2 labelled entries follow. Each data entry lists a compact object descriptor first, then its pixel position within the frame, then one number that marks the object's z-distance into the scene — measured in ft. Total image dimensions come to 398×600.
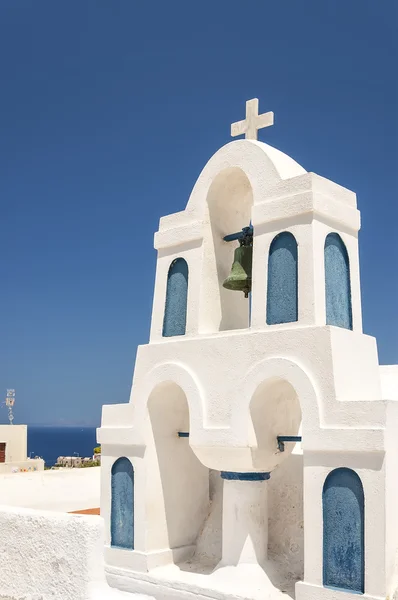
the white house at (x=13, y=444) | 89.40
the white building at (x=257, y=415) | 25.02
